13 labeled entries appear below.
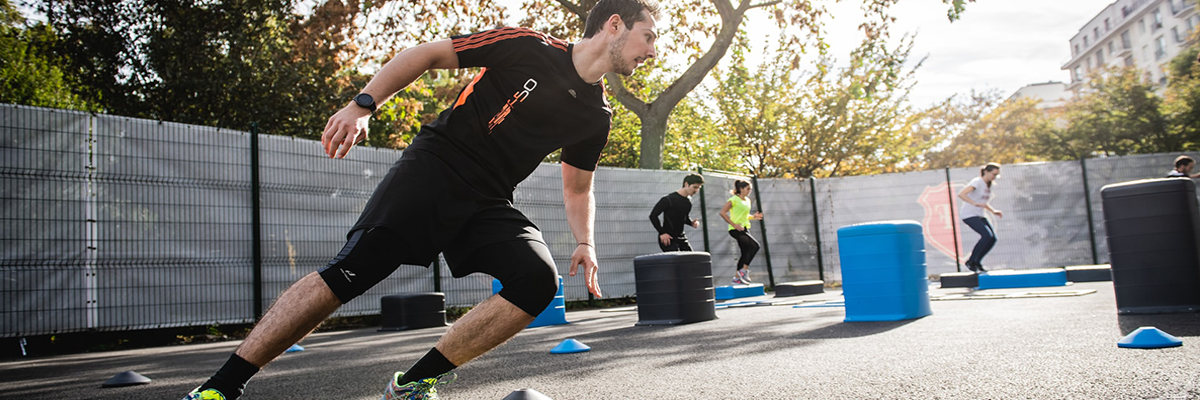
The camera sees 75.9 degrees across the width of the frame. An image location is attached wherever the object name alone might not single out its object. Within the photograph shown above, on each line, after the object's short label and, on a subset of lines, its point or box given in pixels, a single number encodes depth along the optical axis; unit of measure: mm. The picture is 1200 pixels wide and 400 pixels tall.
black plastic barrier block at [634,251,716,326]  7535
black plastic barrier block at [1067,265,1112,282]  11766
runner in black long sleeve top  10914
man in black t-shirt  2379
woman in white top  11945
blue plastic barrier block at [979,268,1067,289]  11008
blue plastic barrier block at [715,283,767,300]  11820
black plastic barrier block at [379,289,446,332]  8750
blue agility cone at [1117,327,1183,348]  3951
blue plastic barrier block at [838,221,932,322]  6781
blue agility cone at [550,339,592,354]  5297
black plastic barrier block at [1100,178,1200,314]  5738
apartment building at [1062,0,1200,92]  66500
